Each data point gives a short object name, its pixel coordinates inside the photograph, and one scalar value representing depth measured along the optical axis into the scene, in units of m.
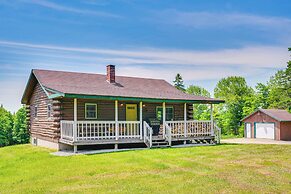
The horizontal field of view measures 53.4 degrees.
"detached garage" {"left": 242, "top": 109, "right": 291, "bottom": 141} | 27.31
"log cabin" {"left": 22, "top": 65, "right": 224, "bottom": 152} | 14.32
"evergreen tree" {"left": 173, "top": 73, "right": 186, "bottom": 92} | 49.31
